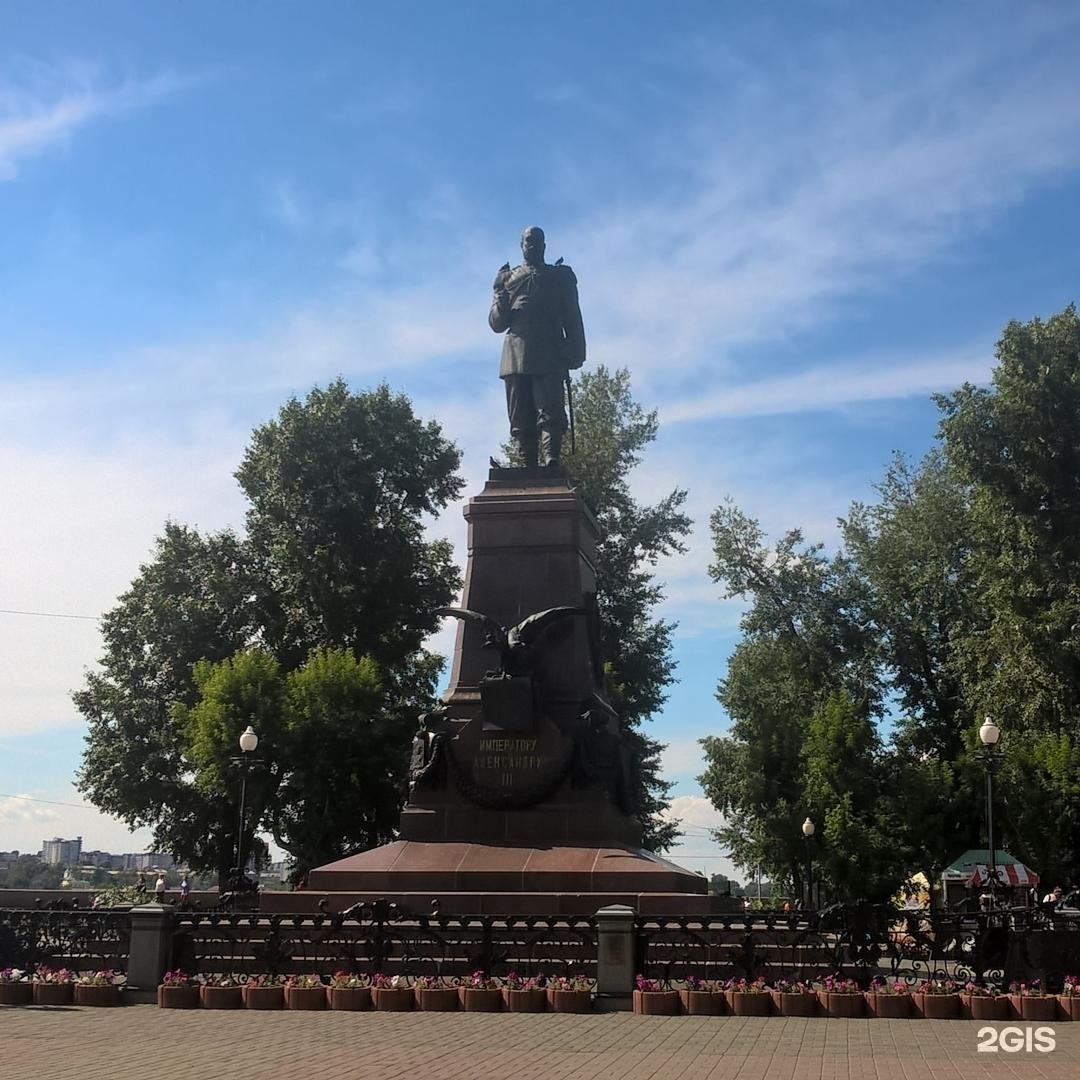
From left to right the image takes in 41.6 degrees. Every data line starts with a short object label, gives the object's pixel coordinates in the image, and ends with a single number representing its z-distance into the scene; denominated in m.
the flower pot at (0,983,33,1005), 14.09
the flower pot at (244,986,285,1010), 13.48
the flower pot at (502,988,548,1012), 13.09
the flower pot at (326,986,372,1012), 13.27
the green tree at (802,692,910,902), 38.09
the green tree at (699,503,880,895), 41.00
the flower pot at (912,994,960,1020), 12.55
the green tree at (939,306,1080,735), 34.19
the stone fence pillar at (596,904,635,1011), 13.16
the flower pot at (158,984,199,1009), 13.59
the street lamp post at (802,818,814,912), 36.75
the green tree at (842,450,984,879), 40.53
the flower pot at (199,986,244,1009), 13.59
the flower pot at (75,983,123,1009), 13.95
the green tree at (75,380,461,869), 36.69
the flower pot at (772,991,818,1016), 12.74
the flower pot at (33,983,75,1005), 14.02
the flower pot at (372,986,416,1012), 13.15
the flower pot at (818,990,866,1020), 12.70
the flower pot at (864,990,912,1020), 12.62
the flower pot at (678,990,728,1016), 12.88
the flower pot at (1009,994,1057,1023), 12.28
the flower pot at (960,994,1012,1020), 12.43
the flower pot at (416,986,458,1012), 13.12
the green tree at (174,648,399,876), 32.78
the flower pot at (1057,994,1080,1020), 12.27
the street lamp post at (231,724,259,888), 24.78
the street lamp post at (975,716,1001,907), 21.14
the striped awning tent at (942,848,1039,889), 27.64
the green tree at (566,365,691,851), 39.38
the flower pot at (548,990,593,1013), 13.04
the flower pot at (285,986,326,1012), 13.31
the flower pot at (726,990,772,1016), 12.81
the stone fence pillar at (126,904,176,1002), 14.17
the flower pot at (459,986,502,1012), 13.06
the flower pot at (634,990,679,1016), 12.89
